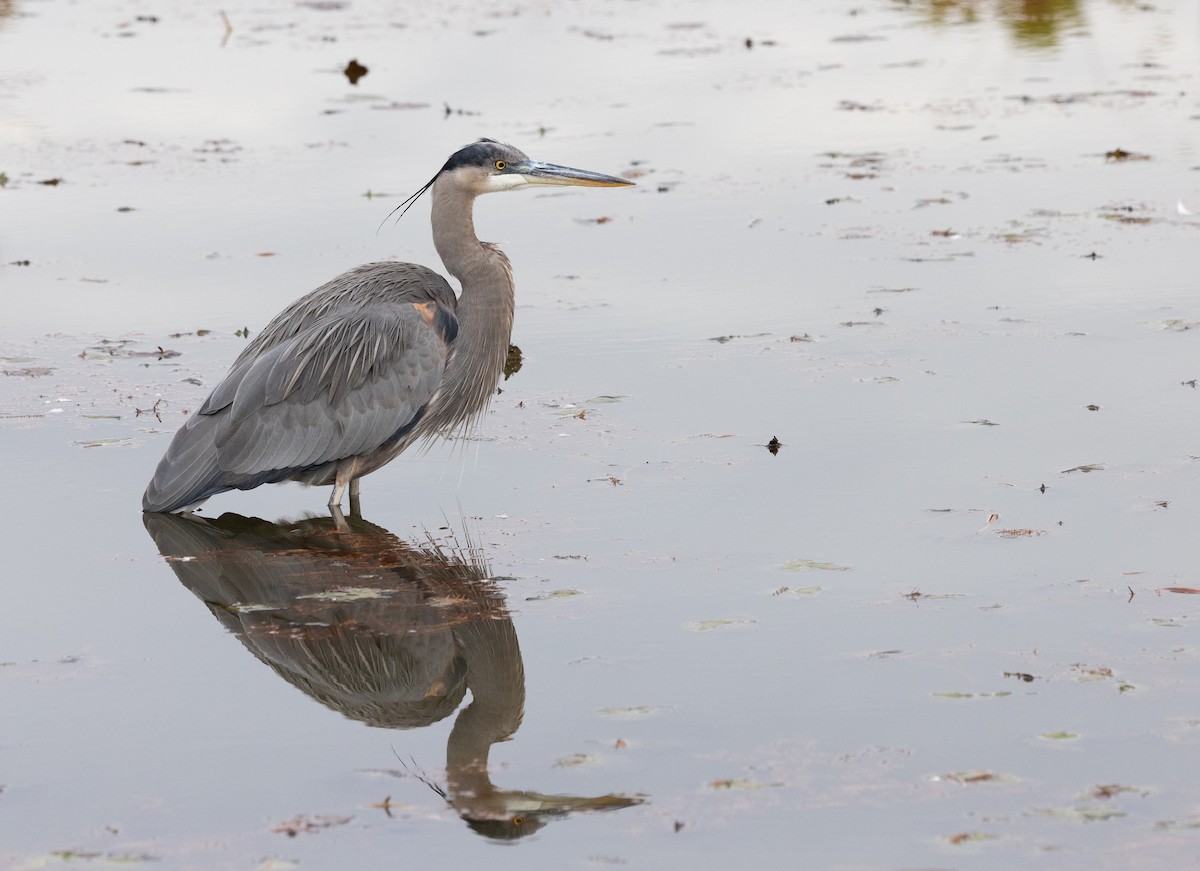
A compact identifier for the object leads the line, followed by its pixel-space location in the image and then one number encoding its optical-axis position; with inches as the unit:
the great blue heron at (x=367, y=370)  564.4
